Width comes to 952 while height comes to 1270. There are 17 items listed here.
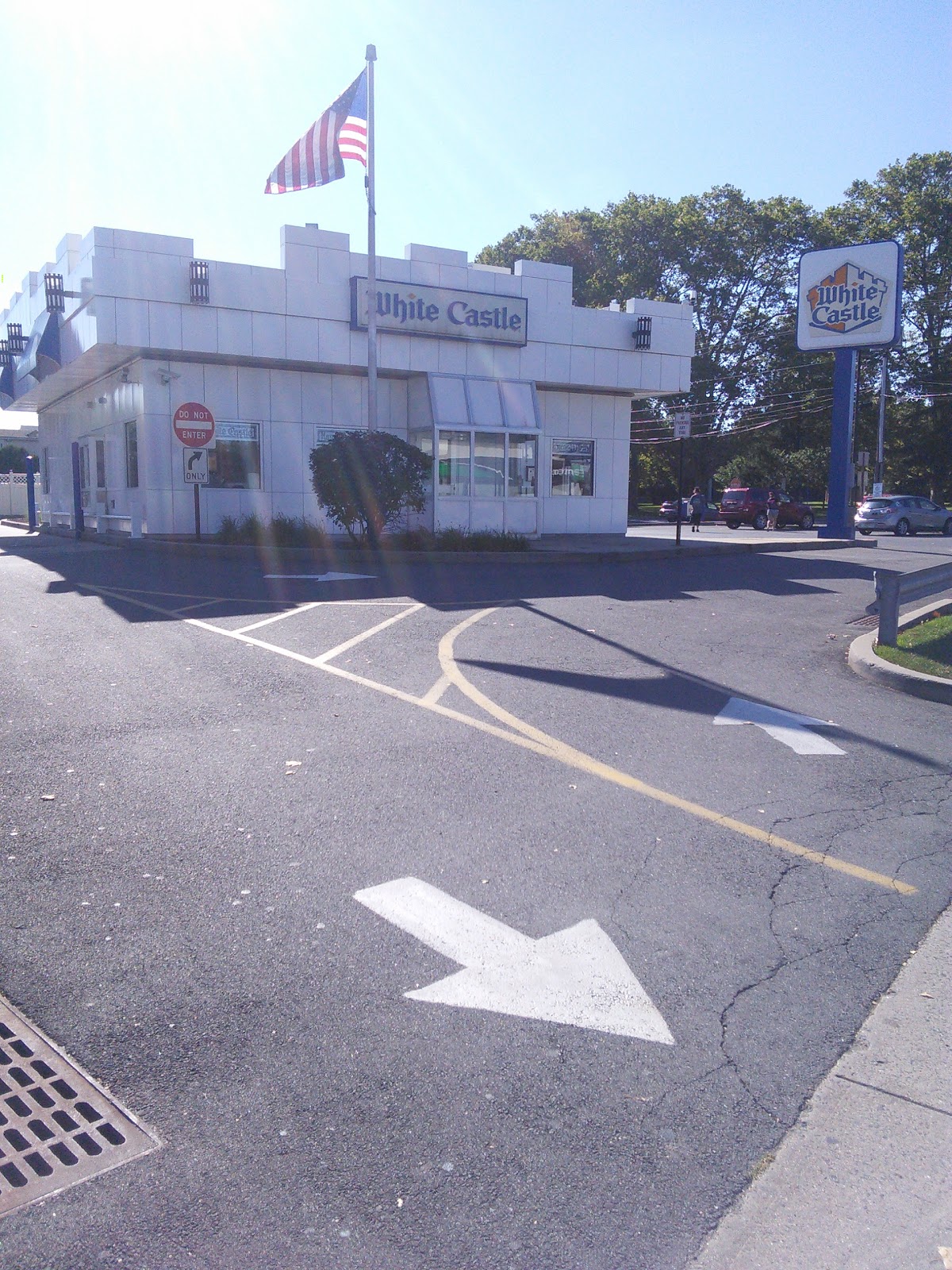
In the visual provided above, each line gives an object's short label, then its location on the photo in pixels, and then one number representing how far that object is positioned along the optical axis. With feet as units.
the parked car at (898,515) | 132.16
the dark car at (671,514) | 162.30
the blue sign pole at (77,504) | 82.02
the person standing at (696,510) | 129.49
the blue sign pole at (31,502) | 102.21
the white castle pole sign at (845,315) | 91.20
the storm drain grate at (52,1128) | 8.93
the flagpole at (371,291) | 67.56
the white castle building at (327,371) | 71.36
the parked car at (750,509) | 140.05
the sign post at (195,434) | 67.87
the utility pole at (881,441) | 168.39
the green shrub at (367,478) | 62.90
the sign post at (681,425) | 72.79
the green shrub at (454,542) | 63.77
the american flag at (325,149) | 66.64
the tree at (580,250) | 188.75
